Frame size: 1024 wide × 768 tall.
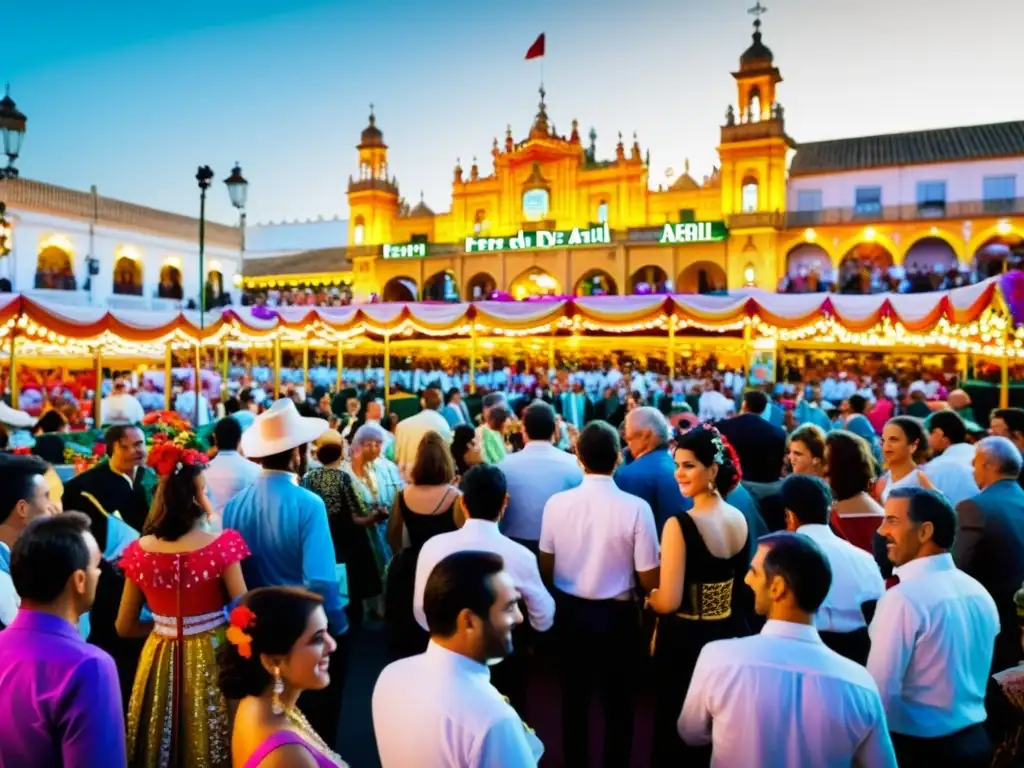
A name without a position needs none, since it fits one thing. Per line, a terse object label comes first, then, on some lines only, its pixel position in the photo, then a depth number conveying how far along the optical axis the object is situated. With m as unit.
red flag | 32.16
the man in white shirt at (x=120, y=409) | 9.84
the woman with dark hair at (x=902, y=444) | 4.50
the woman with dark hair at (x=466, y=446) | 5.46
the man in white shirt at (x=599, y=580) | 3.36
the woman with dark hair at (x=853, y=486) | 3.69
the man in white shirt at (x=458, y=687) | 1.64
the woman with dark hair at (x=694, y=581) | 2.92
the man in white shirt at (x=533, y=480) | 4.38
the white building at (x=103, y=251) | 30.05
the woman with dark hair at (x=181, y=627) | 2.65
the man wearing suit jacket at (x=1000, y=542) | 3.56
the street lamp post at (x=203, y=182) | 11.11
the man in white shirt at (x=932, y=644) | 2.36
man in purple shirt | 1.77
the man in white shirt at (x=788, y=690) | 1.90
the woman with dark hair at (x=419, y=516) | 3.79
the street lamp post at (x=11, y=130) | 7.76
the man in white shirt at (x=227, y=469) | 4.89
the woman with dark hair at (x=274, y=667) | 1.67
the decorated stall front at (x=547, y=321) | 9.45
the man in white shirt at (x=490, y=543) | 3.11
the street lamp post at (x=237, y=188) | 11.41
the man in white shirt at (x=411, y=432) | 7.15
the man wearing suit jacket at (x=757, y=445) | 5.01
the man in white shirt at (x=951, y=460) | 4.88
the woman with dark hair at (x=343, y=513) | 4.59
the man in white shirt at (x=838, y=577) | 3.05
